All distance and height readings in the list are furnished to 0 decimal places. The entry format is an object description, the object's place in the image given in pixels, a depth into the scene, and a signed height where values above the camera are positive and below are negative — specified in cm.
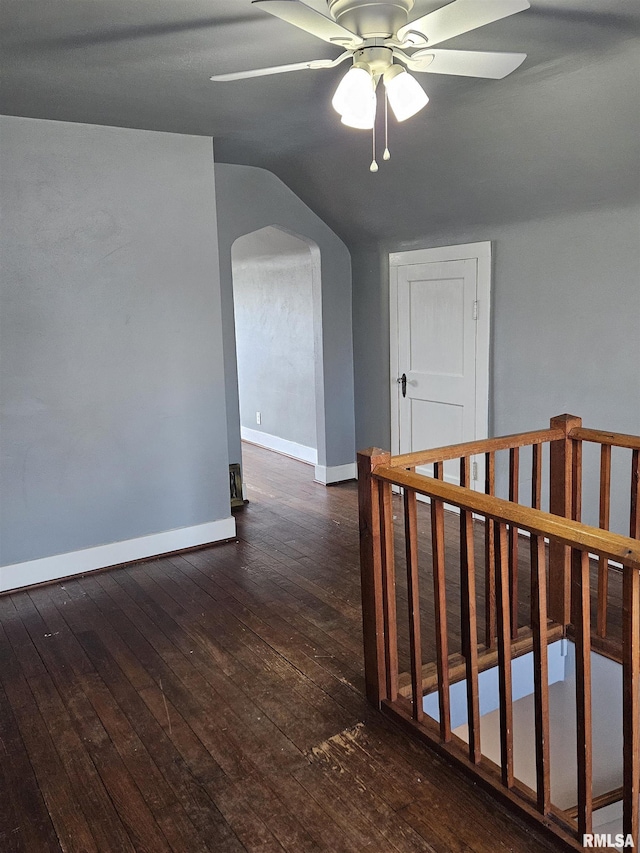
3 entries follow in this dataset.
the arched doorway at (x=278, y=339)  604 -4
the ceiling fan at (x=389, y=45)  183 +85
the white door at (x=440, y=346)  434 -11
